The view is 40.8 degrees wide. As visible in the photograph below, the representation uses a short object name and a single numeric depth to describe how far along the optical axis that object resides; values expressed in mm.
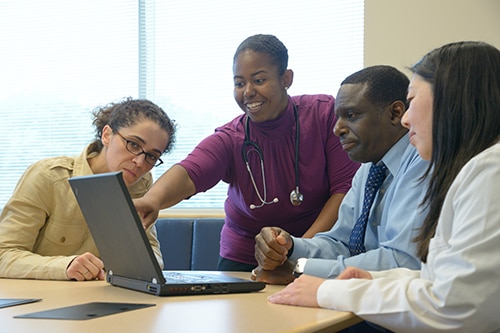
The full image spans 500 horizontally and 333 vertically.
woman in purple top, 2480
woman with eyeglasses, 1986
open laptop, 1511
